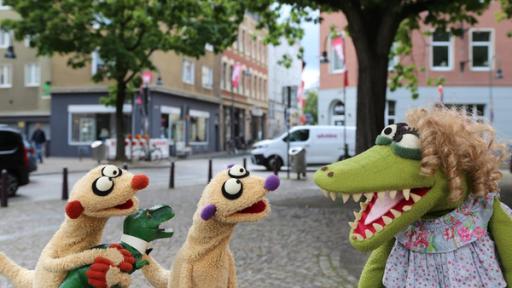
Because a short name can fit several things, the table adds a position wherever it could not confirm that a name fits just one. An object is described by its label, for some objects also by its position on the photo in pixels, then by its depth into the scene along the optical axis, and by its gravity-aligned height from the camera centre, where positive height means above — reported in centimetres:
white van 2380 +1
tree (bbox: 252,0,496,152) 1092 +189
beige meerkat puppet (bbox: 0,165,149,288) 340 -54
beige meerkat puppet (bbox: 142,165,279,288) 329 -47
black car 1369 -45
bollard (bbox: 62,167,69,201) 1291 -107
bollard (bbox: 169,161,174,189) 1555 -101
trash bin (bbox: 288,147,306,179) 1831 -61
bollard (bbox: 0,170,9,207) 1170 -105
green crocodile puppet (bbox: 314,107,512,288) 241 -22
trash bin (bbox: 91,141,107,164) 2775 -63
